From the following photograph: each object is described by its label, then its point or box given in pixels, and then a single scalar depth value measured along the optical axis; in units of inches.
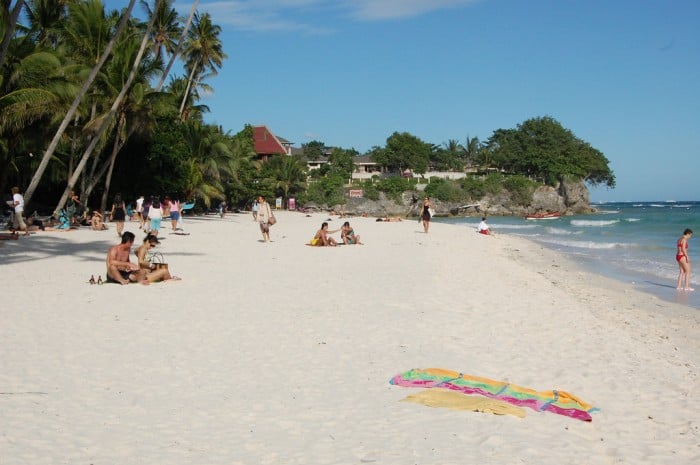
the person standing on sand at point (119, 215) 773.3
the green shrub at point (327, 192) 2883.9
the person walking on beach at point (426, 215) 1071.0
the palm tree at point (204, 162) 1487.5
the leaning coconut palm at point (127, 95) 1000.9
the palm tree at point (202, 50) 1610.5
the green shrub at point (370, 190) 3014.3
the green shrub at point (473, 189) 3174.2
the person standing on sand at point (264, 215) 786.2
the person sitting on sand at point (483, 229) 1231.5
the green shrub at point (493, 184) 3203.7
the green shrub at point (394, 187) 3051.2
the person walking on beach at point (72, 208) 897.1
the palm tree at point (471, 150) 4591.5
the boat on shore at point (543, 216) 2696.4
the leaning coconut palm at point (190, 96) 1763.0
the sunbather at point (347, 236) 797.2
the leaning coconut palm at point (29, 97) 745.6
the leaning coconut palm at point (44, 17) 1121.4
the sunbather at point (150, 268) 430.9
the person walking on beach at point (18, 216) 745.0
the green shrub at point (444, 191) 3068.4
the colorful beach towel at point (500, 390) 202.8
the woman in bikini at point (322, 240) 756.0
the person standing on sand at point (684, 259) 539.5
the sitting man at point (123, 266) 418.0
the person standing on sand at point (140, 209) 1015.6
